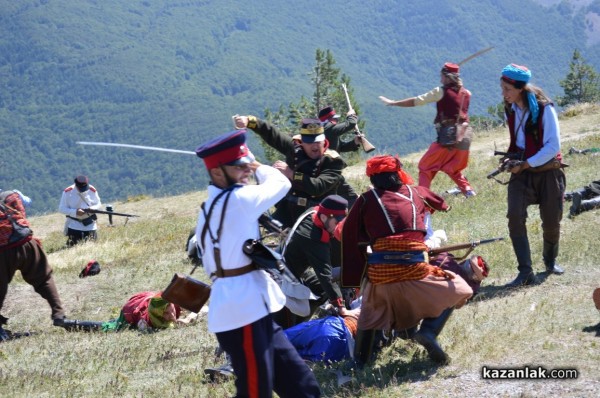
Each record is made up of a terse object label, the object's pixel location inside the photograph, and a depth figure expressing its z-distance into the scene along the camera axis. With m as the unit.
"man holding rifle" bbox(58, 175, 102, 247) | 17.78
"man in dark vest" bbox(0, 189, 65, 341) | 11.01
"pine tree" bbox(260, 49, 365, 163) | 66.12
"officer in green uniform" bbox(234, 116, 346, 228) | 9.15
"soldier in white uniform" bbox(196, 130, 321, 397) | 5.48
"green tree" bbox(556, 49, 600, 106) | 79.81
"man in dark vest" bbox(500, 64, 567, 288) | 8.41
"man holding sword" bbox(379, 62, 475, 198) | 11.80
